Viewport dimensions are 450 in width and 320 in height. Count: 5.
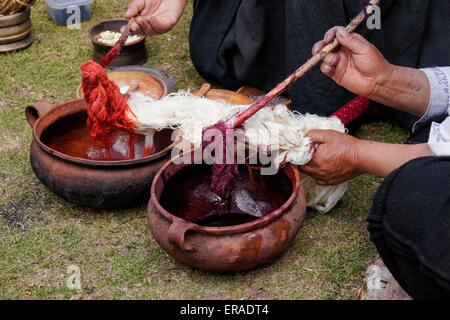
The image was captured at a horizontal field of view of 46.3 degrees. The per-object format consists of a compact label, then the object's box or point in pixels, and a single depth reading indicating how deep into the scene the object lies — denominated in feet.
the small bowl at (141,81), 12.30
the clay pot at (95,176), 9.30
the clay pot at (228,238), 7.79
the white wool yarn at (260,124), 9.02
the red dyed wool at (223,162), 8.76
